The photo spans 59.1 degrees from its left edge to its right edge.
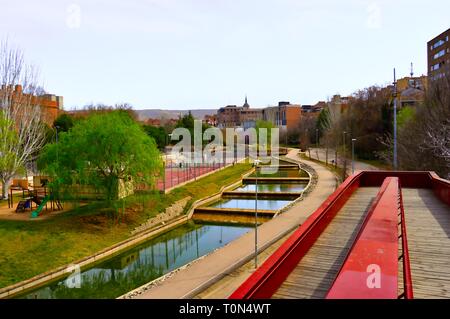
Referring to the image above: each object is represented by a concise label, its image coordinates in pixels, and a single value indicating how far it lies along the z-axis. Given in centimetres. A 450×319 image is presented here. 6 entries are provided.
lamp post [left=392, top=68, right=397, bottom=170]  2944
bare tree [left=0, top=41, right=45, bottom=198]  2714
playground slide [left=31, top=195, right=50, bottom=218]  2315
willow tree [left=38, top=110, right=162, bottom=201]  2264
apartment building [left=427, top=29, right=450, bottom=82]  6368
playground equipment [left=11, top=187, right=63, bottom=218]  2399
